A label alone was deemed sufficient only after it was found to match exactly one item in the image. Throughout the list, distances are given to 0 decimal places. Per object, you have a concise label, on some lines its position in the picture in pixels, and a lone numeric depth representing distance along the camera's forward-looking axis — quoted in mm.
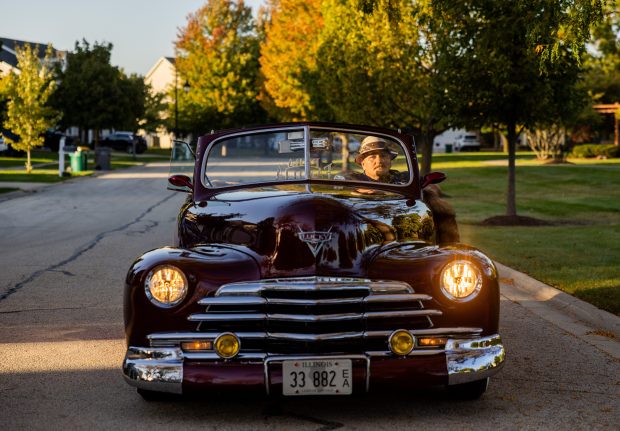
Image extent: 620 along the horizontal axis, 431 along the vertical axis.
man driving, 7297
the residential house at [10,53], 82781
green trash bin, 40875
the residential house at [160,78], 111375
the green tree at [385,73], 26125
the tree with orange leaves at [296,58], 40594
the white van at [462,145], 77500
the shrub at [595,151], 49125
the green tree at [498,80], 17062
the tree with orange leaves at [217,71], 73812
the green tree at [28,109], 37938
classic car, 5035
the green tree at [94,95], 59531
